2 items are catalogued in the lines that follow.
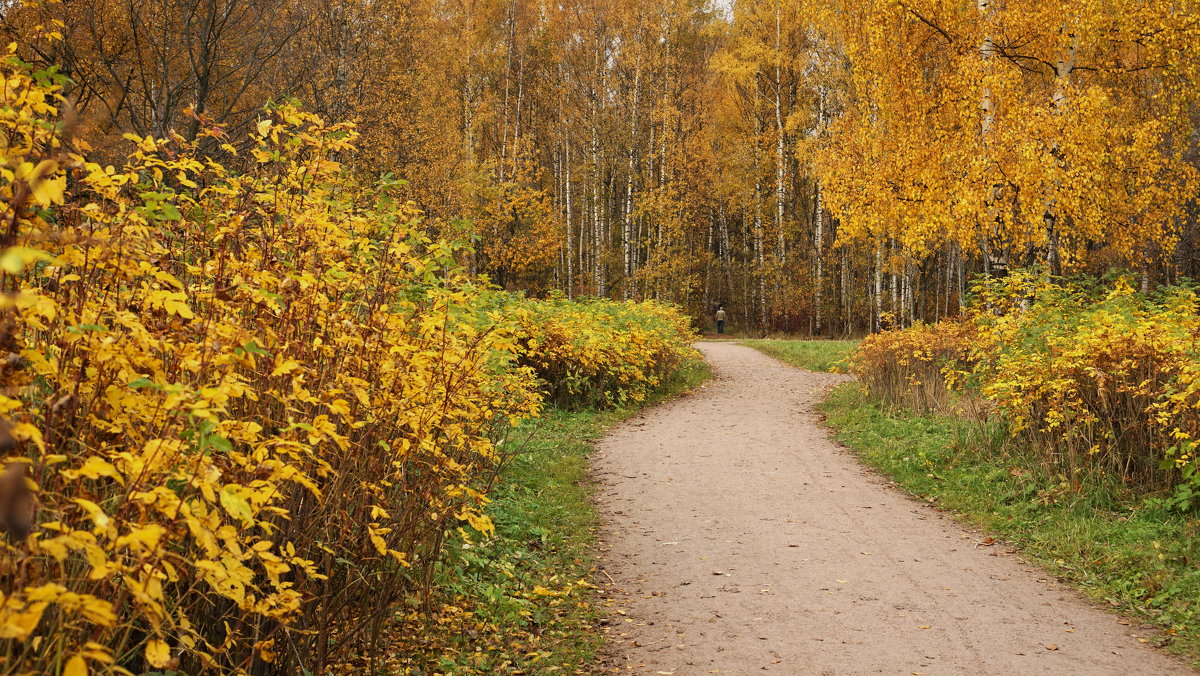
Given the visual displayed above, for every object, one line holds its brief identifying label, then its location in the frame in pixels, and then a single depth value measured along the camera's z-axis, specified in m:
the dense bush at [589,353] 11.52
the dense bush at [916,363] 10.13
